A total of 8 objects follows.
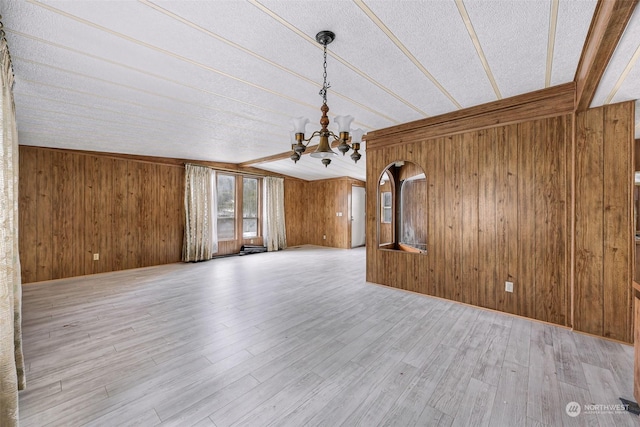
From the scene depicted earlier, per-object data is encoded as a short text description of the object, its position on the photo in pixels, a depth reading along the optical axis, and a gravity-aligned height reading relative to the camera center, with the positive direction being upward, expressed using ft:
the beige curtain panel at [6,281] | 4.05 -1.10
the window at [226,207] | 22.52 +0.67
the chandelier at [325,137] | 6.89 +2.15
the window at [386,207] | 22.51 +0.63
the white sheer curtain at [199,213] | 19.70 +0.13
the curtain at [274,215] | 25.13 -0.05
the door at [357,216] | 27.58 -0.19
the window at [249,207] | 24.25 +0.71
